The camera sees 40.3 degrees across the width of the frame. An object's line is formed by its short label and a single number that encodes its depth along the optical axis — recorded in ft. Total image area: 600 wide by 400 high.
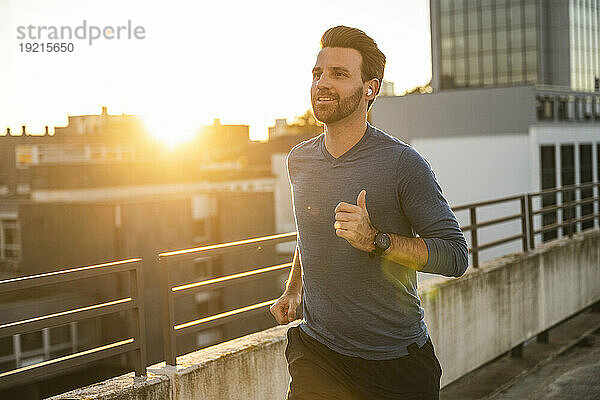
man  9.37
